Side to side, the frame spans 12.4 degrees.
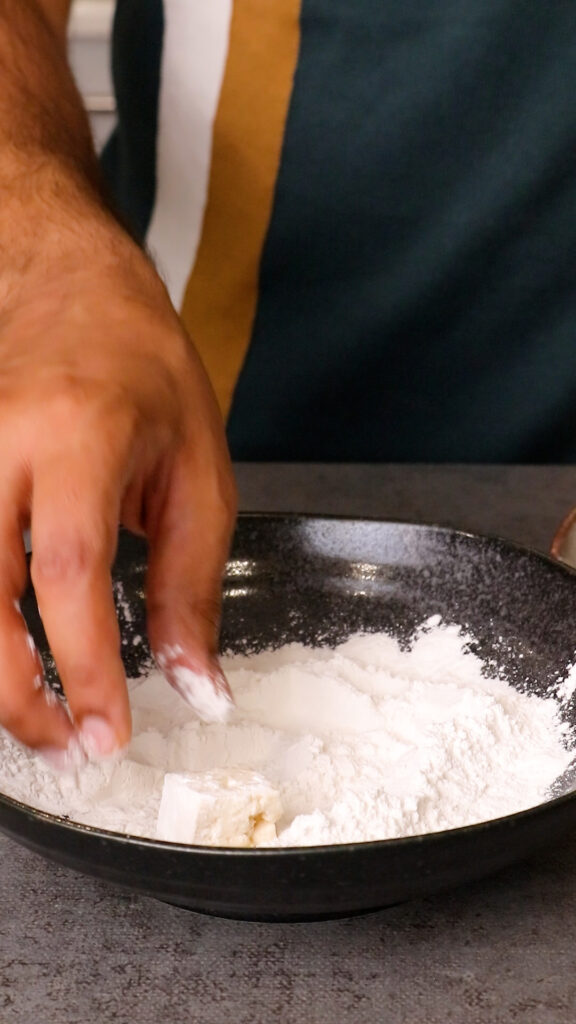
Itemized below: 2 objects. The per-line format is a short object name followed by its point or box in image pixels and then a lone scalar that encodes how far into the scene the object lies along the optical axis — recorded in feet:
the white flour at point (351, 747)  2.17
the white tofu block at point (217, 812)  2.11
